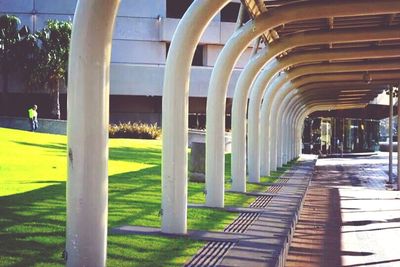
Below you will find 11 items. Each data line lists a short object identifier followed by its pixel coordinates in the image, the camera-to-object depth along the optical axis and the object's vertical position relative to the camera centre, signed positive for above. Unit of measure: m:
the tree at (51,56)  39.66 +4.43
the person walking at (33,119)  34.53 +0.52
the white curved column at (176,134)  7.96 -0.05
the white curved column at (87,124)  5.26 +0.04
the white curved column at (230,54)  10.05 +1.28
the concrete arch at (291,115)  26.39 +0.65
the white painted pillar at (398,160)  18.14 -0.82
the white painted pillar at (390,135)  20.47 -0.14
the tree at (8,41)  39.78 +5.33
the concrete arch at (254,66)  12.48 +1.31
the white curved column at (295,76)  17.09 +1.53
